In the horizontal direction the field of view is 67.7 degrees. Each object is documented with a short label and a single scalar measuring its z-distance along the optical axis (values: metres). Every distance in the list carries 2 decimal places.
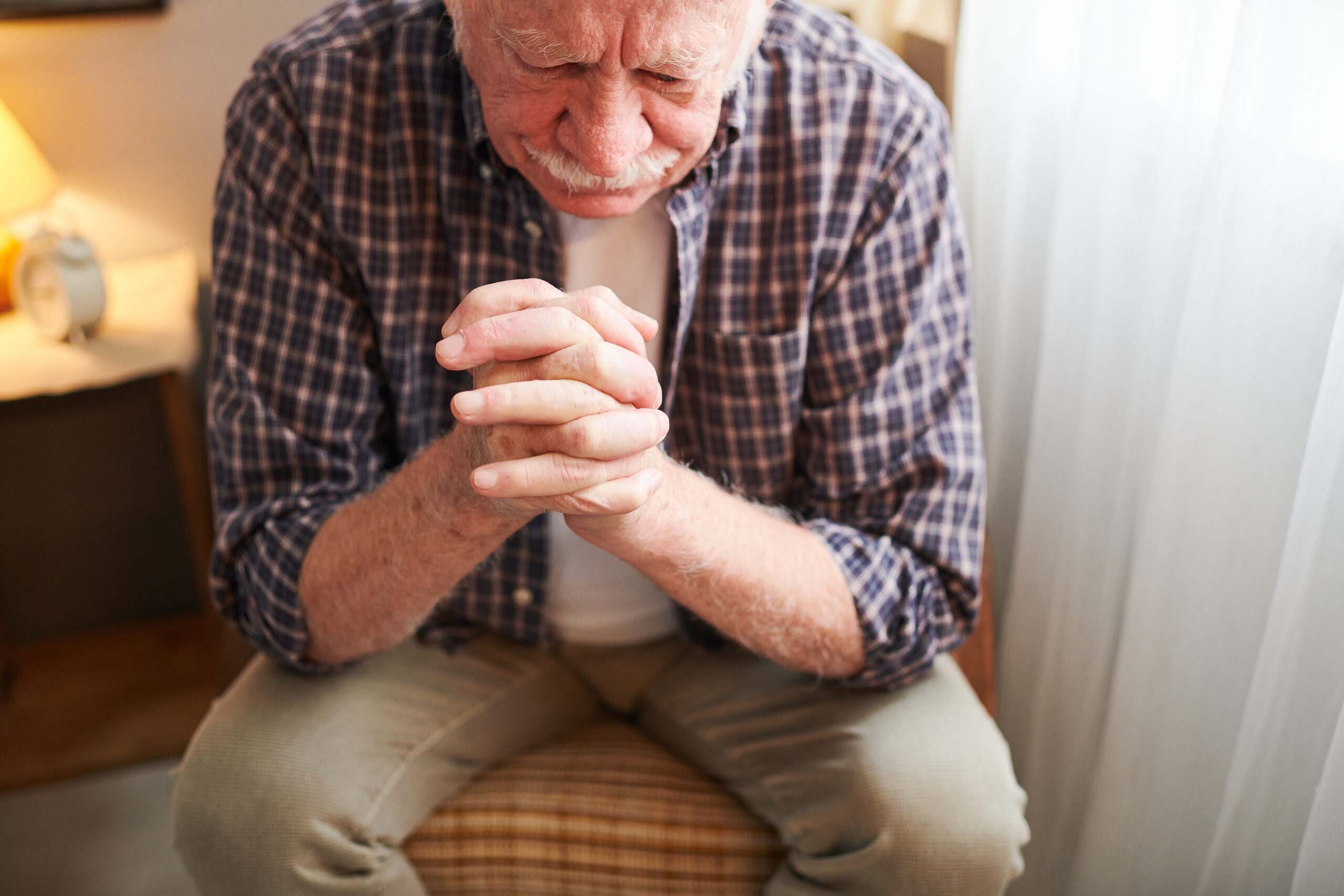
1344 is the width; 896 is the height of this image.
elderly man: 0.94
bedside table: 1.70
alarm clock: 1.67
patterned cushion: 1.05
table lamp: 1.71
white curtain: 0.84
